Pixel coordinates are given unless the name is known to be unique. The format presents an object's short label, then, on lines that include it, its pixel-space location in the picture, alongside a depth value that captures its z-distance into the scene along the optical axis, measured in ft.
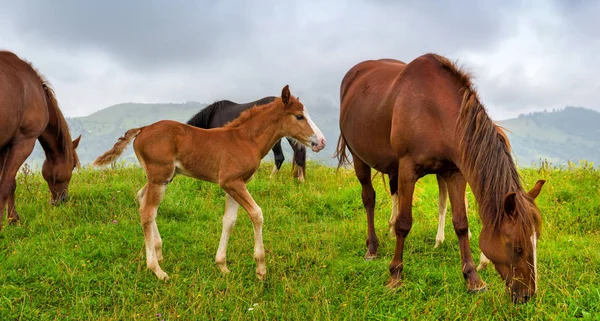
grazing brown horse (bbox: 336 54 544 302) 12.27
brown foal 16.05
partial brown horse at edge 21.45
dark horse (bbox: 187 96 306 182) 33.53
